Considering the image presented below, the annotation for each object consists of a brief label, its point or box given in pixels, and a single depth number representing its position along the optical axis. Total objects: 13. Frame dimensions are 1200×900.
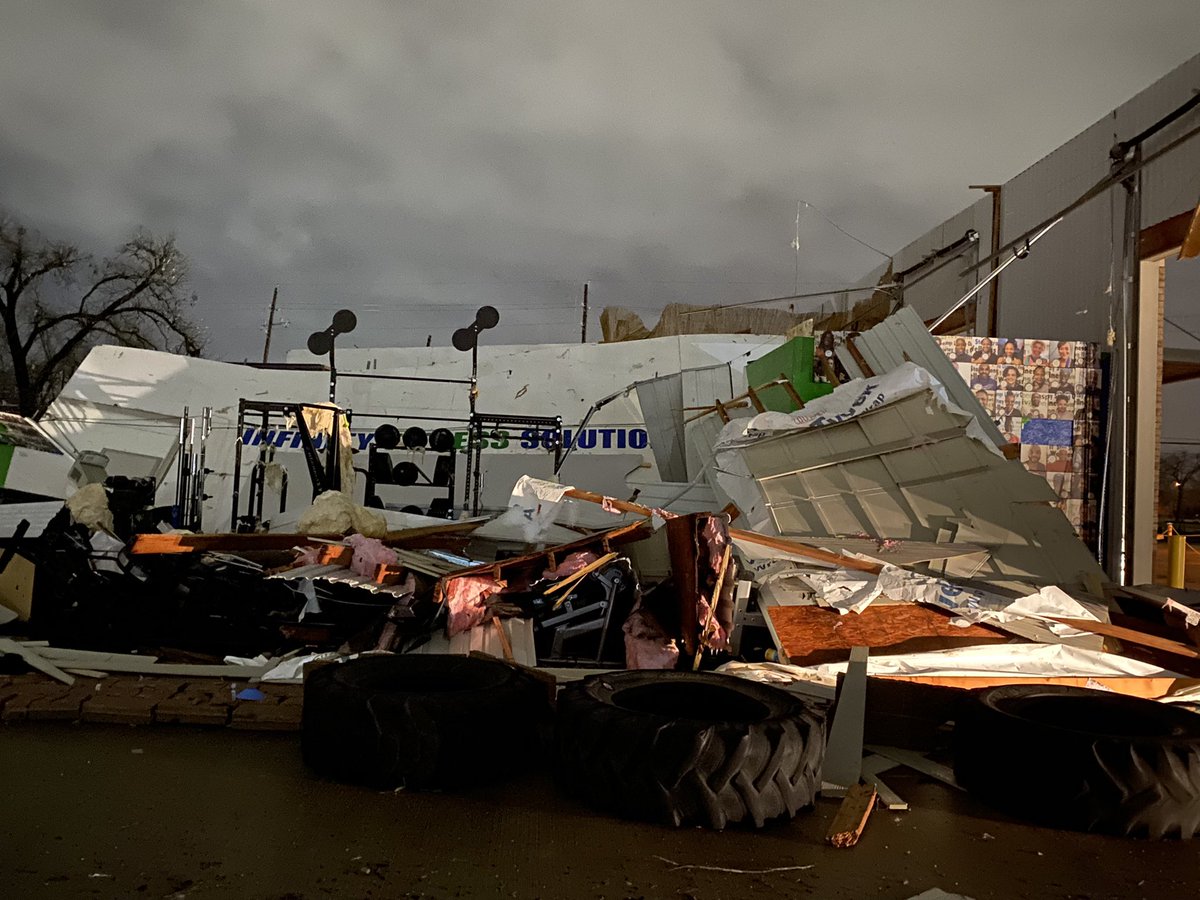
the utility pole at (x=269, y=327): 37.77
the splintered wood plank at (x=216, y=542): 5.97
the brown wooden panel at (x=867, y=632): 4.75
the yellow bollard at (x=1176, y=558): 9.52
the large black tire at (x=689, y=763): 2.70
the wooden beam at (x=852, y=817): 2.63
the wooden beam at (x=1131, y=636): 4.83
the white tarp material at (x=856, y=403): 7.18
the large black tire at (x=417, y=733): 2.99
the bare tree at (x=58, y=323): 25.27
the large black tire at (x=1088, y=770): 2.78
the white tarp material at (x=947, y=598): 4.92
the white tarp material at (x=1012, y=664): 4.64
